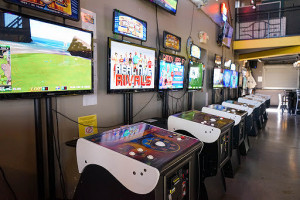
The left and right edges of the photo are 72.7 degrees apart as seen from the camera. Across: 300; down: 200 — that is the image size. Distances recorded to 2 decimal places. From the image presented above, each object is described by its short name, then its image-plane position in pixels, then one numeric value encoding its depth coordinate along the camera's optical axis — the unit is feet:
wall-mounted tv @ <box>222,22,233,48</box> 20.14
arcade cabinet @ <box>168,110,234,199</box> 6.79
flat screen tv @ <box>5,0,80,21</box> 4.42
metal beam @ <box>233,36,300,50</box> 22.43
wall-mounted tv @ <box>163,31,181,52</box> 10.04
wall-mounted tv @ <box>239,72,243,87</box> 26.99
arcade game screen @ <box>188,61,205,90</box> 12.48
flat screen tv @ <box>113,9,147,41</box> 7.07
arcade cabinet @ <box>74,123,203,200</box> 3.49
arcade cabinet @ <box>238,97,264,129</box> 18.16
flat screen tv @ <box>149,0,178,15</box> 9.10
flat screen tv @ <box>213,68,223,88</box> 17.06
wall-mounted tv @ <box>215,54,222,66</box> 18.17
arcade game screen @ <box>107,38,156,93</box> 6.79
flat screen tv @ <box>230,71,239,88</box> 22.11
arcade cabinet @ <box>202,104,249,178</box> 9.85
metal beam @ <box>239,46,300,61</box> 23.42
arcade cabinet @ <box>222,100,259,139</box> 13.64
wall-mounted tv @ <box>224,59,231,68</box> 21.73
